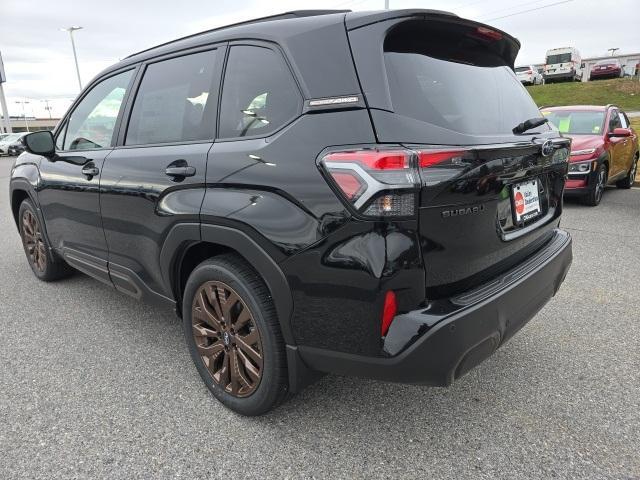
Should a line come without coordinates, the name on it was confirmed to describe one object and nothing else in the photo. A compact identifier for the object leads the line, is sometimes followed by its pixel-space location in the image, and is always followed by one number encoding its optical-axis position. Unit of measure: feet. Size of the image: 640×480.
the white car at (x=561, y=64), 115.75
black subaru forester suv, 6.01
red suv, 24.66
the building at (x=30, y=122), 304.77
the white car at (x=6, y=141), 104.51
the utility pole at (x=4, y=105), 142.92
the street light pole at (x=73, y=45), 134.10
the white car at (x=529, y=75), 110.11
